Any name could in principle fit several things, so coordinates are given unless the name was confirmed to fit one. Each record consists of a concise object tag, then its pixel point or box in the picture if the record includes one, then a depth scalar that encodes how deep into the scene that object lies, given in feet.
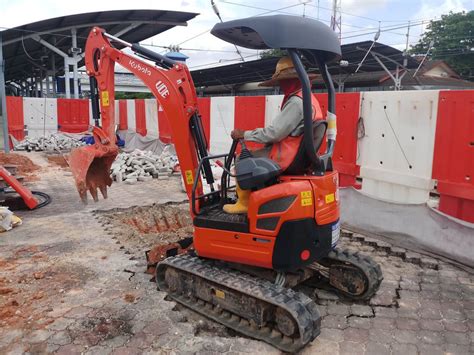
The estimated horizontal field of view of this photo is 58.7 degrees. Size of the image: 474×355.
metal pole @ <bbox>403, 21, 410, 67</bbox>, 66.74
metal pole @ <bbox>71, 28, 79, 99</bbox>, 84.89
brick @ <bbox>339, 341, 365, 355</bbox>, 11.33
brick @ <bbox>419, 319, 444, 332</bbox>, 12.61
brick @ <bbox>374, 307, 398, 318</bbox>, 13.35
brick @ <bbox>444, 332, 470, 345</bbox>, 11.88
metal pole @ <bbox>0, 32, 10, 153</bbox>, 46.80
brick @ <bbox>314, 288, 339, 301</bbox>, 14.42
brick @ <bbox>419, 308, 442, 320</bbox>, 13.26
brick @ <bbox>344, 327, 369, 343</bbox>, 11.97
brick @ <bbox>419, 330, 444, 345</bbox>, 11.87
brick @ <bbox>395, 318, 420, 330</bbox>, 12.63
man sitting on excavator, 12.04
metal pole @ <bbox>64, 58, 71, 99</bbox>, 87.61
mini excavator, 11.44
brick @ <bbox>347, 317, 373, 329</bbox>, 12.69
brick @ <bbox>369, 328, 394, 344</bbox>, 11.93
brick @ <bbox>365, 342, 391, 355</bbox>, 11.33
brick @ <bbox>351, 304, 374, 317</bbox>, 13.39
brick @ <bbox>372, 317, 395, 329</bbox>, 12.69
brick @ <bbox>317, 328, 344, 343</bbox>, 11.97
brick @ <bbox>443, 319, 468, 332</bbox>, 12.57
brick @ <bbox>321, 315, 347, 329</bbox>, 12.69
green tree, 131.75
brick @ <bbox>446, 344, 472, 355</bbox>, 11.41
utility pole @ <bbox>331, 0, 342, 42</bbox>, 103.46
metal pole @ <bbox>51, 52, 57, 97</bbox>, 111.45
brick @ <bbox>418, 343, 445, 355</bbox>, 11.35
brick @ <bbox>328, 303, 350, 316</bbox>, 13.44
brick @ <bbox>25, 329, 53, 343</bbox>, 11.74
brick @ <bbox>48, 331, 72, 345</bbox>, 11.64
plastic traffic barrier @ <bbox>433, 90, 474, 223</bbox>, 17.25
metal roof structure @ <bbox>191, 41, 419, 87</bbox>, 64.13
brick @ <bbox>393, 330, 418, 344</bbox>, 11.89
